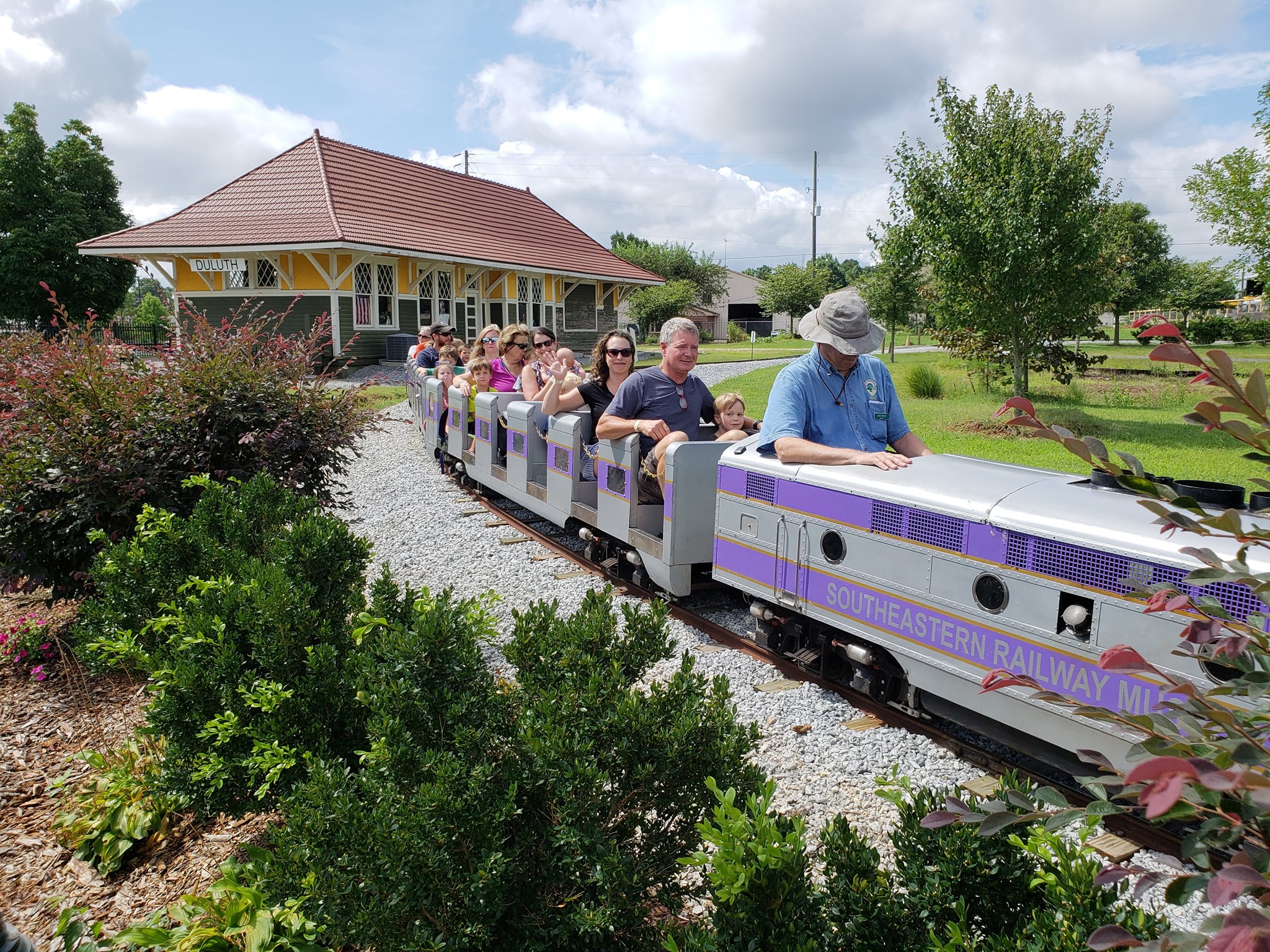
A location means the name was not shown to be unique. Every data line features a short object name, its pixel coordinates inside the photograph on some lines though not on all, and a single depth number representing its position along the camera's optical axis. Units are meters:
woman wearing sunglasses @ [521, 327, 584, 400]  9.38
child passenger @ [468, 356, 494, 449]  10.11
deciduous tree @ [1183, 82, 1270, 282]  17.59
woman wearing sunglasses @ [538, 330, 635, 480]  7.31
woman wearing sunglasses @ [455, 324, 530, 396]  10.08
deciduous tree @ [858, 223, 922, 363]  33.59
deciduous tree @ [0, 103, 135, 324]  37.59
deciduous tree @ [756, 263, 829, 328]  70.25
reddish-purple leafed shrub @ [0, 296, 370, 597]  5.57
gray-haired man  6.34
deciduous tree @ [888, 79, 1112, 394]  14.20
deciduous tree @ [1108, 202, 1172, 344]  48.75
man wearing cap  14.19
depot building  24.36
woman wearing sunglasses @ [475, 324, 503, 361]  10.82
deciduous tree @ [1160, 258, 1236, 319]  52.91
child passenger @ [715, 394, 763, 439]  6.77
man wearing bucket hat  4.91
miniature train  3.37
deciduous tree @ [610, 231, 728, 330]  64.44
